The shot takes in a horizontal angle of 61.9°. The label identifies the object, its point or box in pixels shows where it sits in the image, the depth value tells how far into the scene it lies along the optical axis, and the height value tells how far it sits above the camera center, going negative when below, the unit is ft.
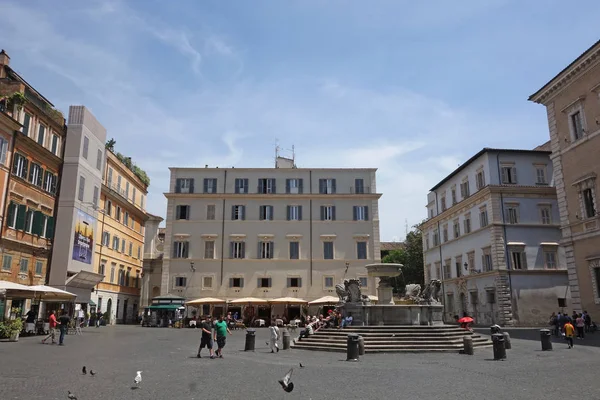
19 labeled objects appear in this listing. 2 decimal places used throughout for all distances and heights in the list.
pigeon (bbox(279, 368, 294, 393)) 26.37 -3.46
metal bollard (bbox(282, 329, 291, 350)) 67.31 -3.28
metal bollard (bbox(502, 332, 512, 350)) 62.03 -3.31
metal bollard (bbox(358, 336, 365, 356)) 57.45 -3.47
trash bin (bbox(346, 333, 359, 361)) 53.36 -3.43
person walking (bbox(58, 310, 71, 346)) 70.28 -1.39
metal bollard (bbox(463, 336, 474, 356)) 57.88 -3.26
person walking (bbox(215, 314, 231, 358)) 56.44 -1.80
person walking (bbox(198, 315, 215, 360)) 55.31 -1.97
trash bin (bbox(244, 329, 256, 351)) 65.92 -2.99
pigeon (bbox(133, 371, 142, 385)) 33.63 -4.07
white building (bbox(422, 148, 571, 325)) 125.70 +19.54
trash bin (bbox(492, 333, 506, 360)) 52.42 -3.17
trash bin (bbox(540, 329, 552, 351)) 63.00 -2.81
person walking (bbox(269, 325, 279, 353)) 63.28 -2.59
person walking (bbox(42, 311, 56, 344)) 72.93 -1.16
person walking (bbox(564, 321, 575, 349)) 63.31 -1.72
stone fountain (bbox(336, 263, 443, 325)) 70.54 +1.67
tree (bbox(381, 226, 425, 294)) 223.51 +26.13
